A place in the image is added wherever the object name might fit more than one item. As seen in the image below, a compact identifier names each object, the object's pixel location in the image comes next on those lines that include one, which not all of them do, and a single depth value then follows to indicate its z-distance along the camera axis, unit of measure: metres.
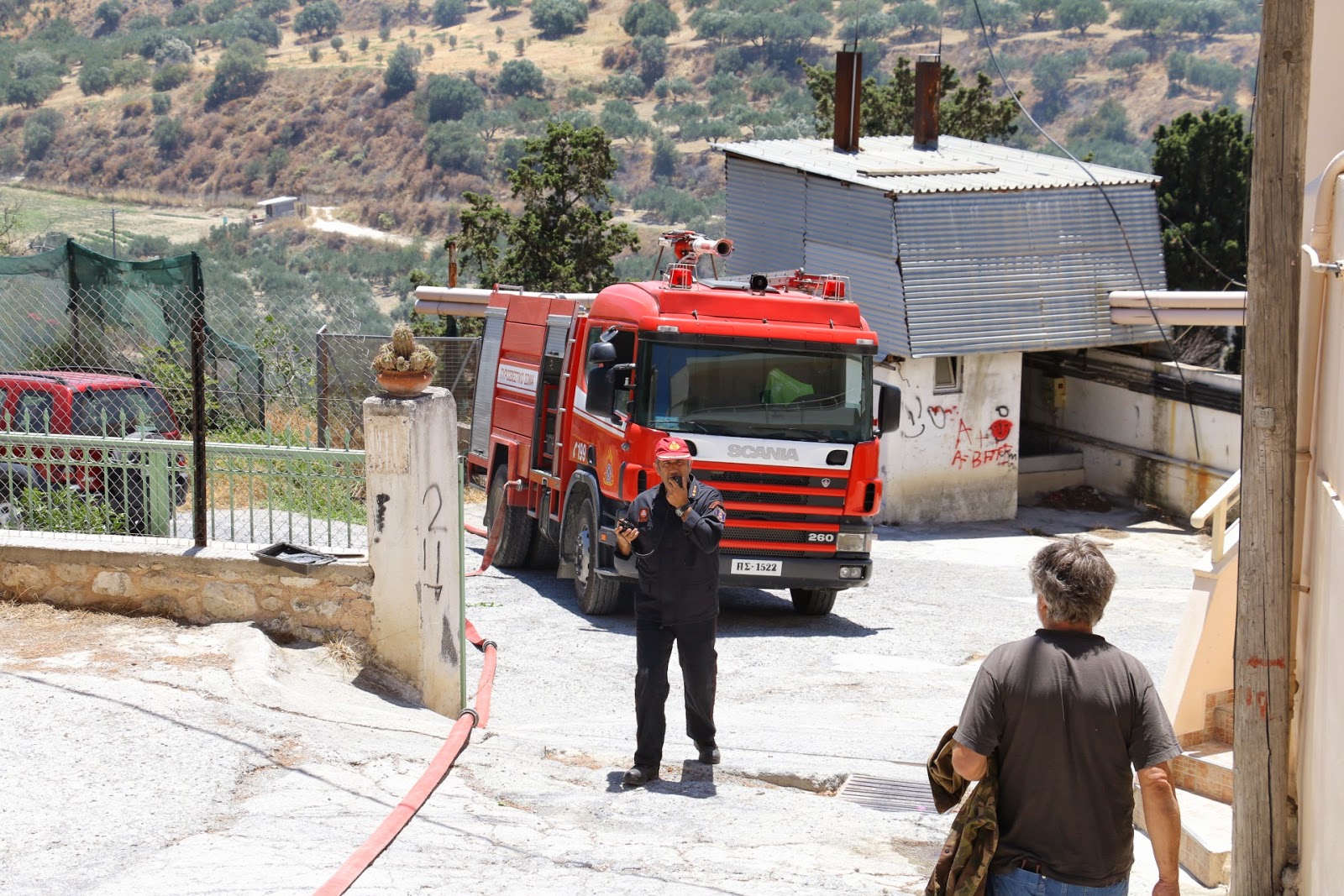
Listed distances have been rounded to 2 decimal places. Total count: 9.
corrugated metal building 19.55
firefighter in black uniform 7.37
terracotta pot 8.20
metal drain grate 7.47
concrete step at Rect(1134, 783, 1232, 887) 6.32
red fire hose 5.51
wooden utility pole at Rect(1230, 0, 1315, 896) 5.46
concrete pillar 8.22
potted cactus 8.16
